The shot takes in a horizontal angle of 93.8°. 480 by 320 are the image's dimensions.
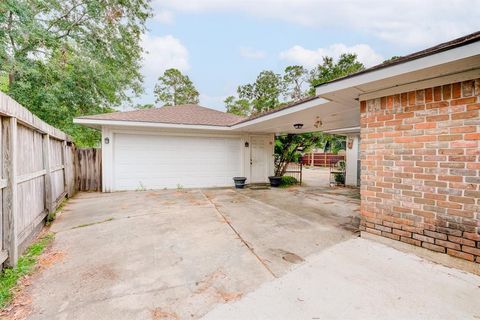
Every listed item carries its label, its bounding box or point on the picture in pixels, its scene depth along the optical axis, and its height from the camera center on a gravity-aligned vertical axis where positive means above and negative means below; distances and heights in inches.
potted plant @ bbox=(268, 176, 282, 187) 387.2 -44.1
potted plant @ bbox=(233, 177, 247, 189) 363.6 -44.3
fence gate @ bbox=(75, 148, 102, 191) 323.6 -19.9
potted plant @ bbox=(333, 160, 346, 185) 406.3 -41.4
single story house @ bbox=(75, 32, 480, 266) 93.2 +5.9
